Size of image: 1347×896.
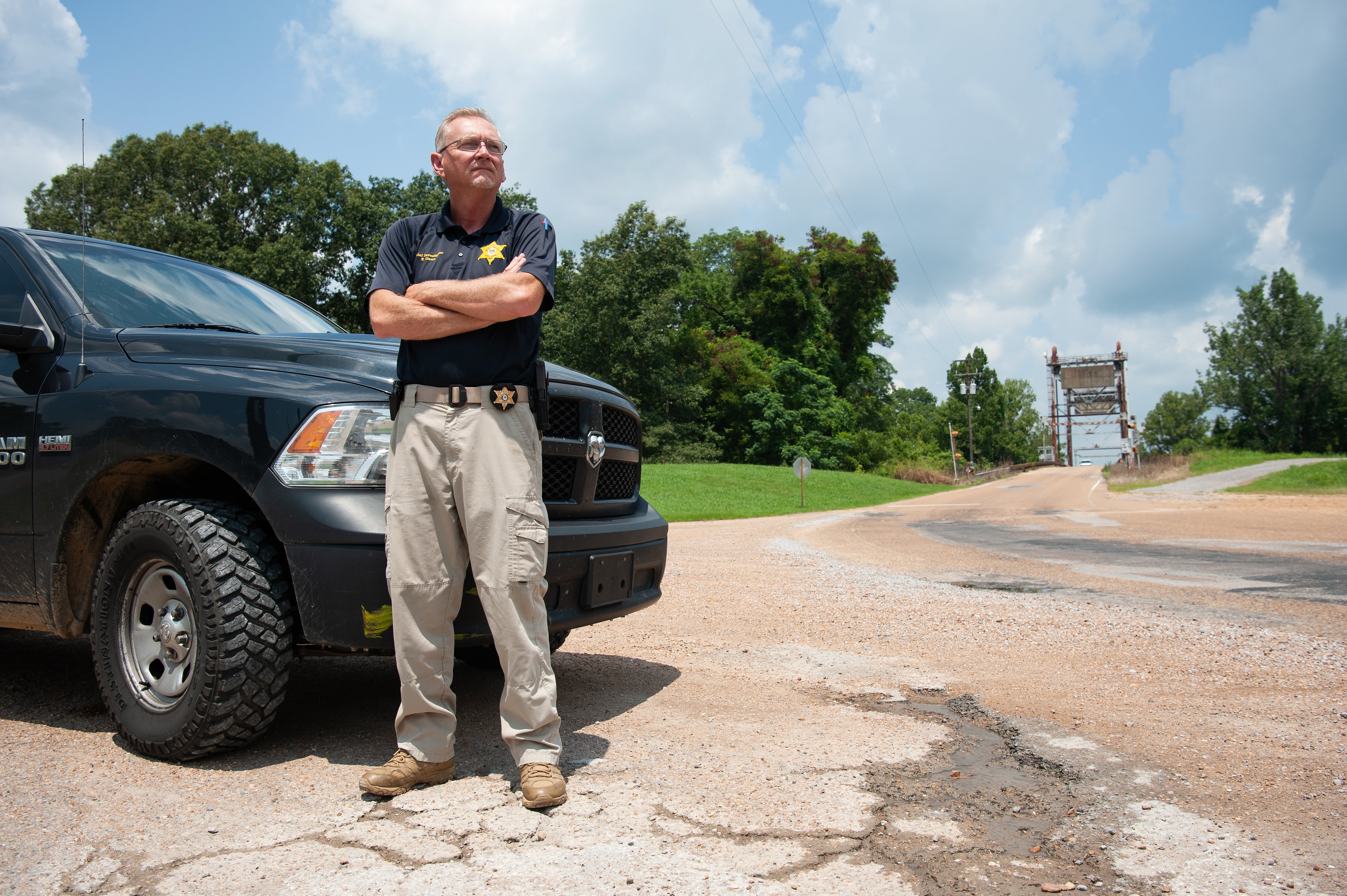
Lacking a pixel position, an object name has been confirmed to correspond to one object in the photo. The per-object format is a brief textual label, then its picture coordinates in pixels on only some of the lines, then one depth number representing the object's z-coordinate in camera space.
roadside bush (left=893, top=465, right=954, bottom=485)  58.22
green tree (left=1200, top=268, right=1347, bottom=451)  57.28
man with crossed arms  2.79
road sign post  26.06
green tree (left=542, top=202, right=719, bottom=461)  51.81
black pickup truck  2.86
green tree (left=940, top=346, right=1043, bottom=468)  93.44
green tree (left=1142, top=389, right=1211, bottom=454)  100.75
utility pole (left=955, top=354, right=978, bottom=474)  73.44
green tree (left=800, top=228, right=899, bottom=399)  62.97
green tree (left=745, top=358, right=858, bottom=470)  55.34
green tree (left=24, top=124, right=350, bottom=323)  44.31
